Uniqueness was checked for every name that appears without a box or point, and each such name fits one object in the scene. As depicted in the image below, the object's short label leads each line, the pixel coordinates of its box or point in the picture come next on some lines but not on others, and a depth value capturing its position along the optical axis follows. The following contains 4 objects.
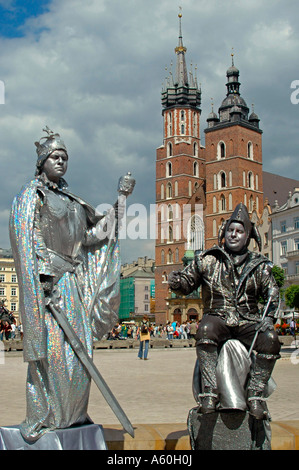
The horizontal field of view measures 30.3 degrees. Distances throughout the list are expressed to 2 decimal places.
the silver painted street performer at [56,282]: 3.43
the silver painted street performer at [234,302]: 3.55
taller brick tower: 67.25
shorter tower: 62.25
